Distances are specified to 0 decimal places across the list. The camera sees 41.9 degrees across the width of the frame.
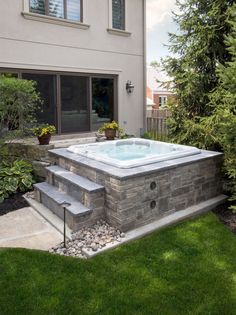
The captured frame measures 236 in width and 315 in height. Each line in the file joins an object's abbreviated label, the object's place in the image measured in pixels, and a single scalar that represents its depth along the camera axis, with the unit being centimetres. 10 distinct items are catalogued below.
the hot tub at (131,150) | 542
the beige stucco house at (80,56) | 883
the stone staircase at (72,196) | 490
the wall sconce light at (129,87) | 1152
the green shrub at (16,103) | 673
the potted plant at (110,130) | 929
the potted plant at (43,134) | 775
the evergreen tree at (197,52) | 748
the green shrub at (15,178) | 660
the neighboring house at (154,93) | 3145
